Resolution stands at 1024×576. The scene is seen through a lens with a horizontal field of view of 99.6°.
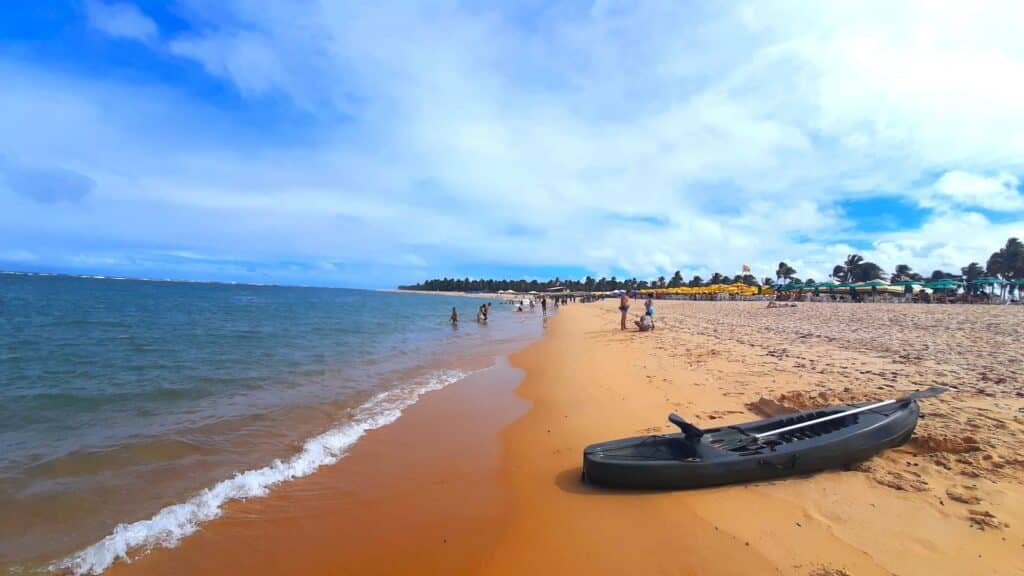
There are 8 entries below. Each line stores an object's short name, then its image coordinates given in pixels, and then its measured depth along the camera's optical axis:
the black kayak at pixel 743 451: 4.67
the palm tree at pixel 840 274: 90.56
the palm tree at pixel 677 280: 120.82
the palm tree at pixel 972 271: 74.69
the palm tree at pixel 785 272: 93.56
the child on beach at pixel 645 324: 19.27
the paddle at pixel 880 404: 5.25
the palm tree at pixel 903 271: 79.94
